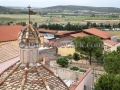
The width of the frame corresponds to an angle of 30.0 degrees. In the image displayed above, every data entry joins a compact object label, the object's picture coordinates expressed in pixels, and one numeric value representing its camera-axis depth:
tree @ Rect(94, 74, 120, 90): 16.33
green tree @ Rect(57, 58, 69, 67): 29.08
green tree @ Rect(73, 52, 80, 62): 31.67
